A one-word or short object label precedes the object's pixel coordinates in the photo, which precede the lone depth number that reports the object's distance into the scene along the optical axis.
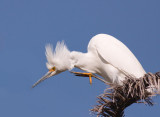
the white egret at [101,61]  10.79
